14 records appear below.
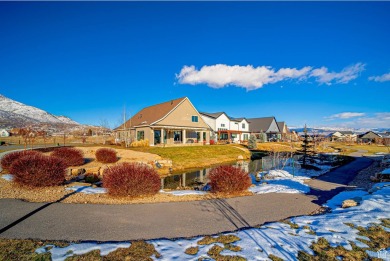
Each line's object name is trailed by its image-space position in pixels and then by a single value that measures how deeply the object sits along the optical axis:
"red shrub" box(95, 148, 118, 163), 17.64
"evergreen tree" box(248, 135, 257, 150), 34.72
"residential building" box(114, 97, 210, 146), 28.22
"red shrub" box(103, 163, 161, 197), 7.93
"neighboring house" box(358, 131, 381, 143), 70.69
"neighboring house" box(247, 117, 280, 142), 54.72
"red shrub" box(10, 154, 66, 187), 8.70
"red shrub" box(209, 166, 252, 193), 8.75
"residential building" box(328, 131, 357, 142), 69.54
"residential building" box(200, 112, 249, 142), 42.92
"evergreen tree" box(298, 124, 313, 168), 17.47
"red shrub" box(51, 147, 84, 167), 15.60
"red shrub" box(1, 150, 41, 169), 12.46
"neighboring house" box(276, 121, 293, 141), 57.92
